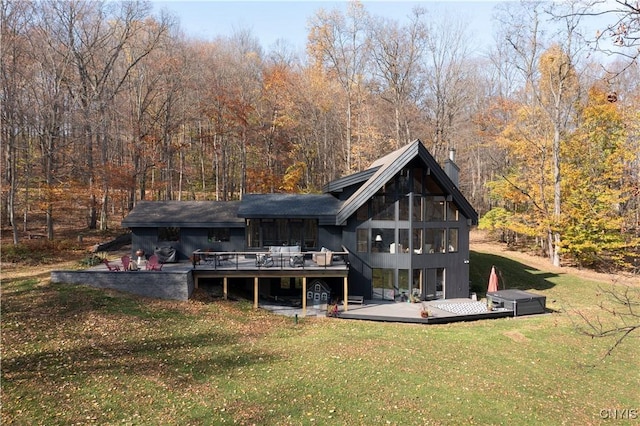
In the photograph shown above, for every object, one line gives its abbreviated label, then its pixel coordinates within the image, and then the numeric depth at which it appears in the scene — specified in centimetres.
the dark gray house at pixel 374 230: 1839
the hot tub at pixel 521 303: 1662
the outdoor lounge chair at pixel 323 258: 1686
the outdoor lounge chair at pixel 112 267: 1570
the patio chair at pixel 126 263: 1573
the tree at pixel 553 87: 2688
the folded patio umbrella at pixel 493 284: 1788
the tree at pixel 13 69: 2120
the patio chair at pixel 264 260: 1677
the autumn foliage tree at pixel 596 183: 2545
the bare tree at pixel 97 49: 2664
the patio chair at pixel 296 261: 1705
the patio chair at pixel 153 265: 1617
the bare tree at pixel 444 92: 3344
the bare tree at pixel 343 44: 3275
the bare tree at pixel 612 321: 1455
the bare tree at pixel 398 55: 3231
